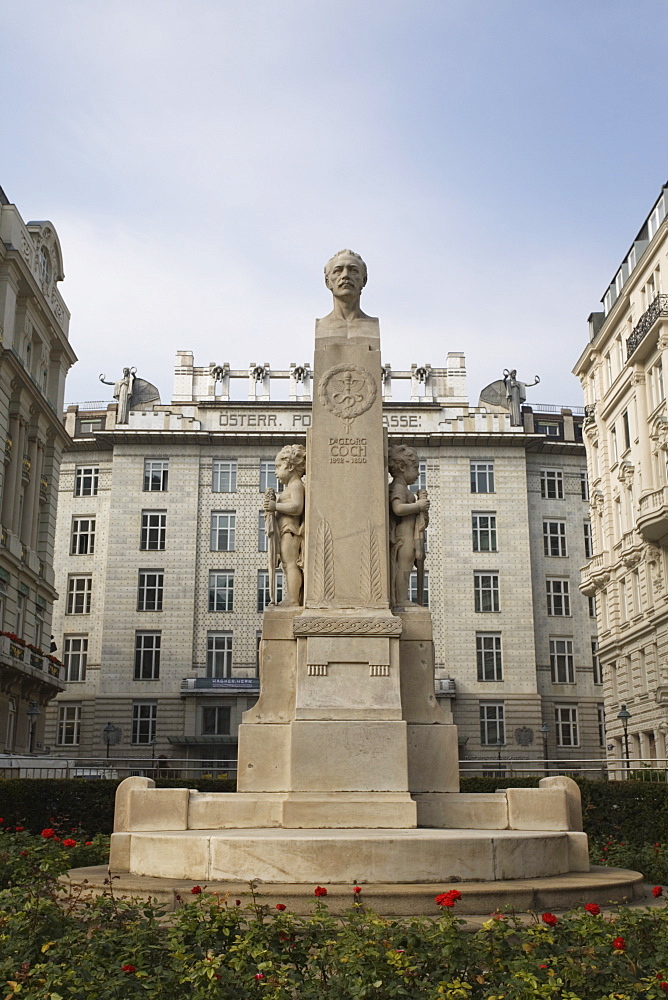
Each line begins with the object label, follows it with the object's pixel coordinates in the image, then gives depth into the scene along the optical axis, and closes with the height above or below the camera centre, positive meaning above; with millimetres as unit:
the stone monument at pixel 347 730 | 9242 +412
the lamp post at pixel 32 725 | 43128 +1863
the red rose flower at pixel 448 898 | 6465 -847
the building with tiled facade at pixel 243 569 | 55750 +11269
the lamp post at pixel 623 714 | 36094 +1764
